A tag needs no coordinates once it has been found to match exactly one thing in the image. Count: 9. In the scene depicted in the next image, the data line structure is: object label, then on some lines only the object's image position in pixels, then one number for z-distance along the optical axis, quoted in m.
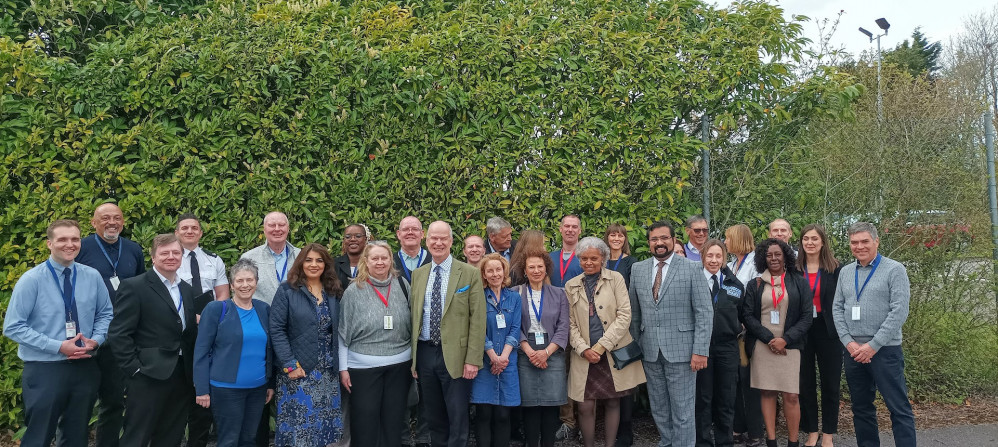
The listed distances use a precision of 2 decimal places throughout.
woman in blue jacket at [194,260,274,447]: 4.78
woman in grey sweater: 5.20
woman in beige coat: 5.55
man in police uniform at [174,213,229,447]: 5.46
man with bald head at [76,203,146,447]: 5.32
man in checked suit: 5.49
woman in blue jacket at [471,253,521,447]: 5.39
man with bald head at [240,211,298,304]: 5.51
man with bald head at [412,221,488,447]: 5.30
